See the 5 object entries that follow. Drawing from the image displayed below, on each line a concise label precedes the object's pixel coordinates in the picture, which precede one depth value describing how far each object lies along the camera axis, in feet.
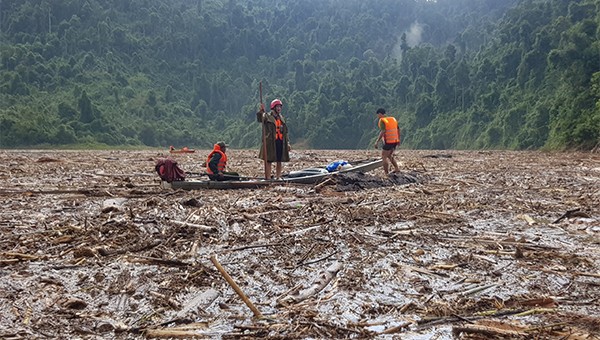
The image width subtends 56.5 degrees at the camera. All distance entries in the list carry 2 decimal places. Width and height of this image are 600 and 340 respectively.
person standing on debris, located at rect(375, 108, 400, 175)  43.91
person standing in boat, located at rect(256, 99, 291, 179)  39.32
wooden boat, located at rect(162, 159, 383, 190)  35.19
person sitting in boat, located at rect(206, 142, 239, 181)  36.70
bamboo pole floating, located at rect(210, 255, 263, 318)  13.80
